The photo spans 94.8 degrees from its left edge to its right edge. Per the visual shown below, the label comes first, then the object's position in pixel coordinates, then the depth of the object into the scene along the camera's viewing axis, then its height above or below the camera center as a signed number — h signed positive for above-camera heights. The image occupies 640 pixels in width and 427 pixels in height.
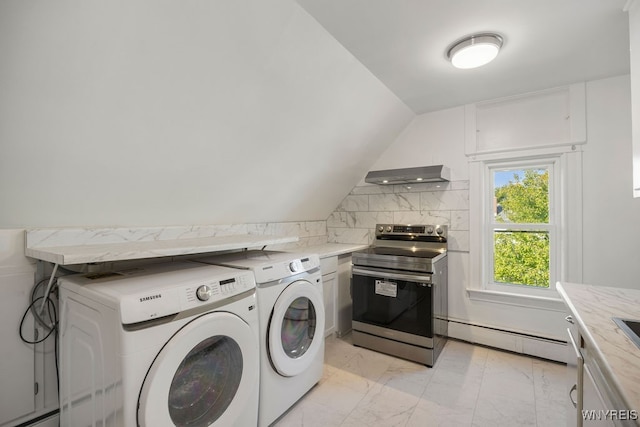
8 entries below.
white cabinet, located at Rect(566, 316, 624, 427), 0.80 -0.62
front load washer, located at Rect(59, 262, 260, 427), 1.08 -0.56
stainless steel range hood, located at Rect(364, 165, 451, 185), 2.66 +0.33
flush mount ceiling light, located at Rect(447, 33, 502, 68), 1.76 +0.98
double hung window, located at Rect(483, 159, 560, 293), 2.64 -0.15
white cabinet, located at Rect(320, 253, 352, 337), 2.75 -0.81
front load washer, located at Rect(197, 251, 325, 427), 1.65 -0.70
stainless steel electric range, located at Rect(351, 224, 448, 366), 2.41 -0.77
